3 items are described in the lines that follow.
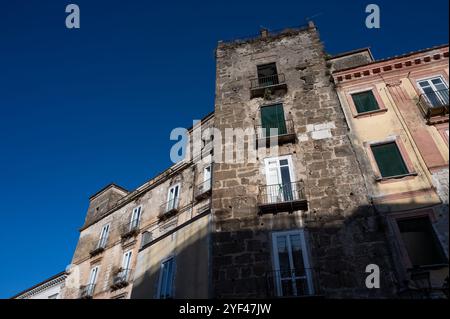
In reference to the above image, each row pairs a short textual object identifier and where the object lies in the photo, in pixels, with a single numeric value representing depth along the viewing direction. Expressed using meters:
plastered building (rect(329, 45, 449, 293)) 11.24
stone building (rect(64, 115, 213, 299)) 12.95
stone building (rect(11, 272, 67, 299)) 26.20
